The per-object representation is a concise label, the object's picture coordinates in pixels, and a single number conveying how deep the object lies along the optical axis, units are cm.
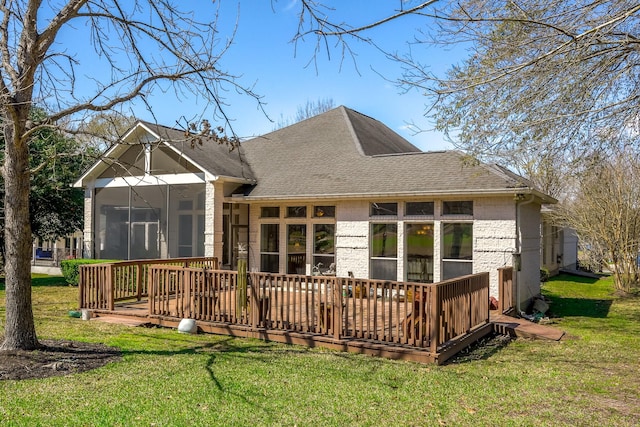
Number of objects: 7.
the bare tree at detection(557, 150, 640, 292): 1794
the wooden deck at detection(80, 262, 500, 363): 749
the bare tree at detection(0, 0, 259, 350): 717
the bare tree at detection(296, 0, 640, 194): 648
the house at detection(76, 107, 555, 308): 1198
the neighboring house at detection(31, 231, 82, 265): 2472
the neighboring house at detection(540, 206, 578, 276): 2266
